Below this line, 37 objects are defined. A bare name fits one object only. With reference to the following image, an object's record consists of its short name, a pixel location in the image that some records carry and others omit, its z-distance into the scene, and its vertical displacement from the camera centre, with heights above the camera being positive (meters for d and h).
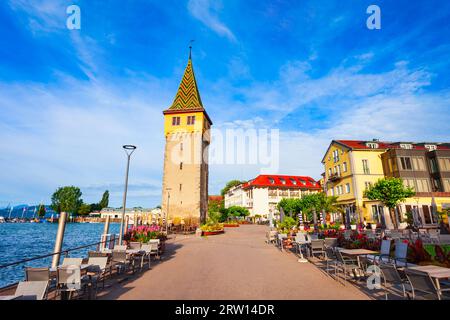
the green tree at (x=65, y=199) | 95.38 +7.16
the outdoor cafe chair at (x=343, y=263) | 6.96 -1.43
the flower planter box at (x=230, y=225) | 45.03 -1.58
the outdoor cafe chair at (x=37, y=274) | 5.27 -1.22
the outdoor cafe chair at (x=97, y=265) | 6.63 -1.32
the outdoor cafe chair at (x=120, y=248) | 10.23 -1.29
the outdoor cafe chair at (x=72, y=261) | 6.81 -1.22
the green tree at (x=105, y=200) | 116.50 +8.10
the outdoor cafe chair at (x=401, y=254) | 6.91 -1.10
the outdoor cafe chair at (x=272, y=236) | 17.70 -1.46
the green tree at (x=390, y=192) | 23.27 +2.28
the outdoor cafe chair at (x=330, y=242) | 10.75 -1.14
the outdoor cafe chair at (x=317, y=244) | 10.20 -1.16
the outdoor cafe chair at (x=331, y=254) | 7.87 -1.26
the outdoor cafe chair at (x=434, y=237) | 13.48 -1.21
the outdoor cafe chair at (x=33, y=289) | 4.21 -1.27
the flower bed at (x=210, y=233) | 25.98 -1.76
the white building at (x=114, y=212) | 126.78 +2.65
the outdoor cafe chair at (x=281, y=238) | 14.78 -1.31
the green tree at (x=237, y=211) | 56.53 +1.25
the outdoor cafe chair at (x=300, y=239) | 11.34 -1.10
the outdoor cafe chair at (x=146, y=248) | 10.04 -1.30
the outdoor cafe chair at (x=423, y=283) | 3.91 -1.11
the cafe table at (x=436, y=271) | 4.20 -1.04
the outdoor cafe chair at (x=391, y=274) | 4.45 -1.09
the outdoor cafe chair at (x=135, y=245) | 10.81 -1.24
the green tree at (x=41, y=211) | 122.95 +3.42
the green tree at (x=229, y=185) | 88.46 +11.64
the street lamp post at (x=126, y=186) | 12.34 +1.68
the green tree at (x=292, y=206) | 38.97 +1.71
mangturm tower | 35.03 +8.73
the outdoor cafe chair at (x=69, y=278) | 5.61 -1.39
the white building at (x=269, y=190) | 59.28 +6.70
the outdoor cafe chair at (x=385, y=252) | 8.07 -1.21
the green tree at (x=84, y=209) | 106.94 +3.69
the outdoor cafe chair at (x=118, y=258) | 8.40 -1.42
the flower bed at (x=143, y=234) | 12.78 -0.95
